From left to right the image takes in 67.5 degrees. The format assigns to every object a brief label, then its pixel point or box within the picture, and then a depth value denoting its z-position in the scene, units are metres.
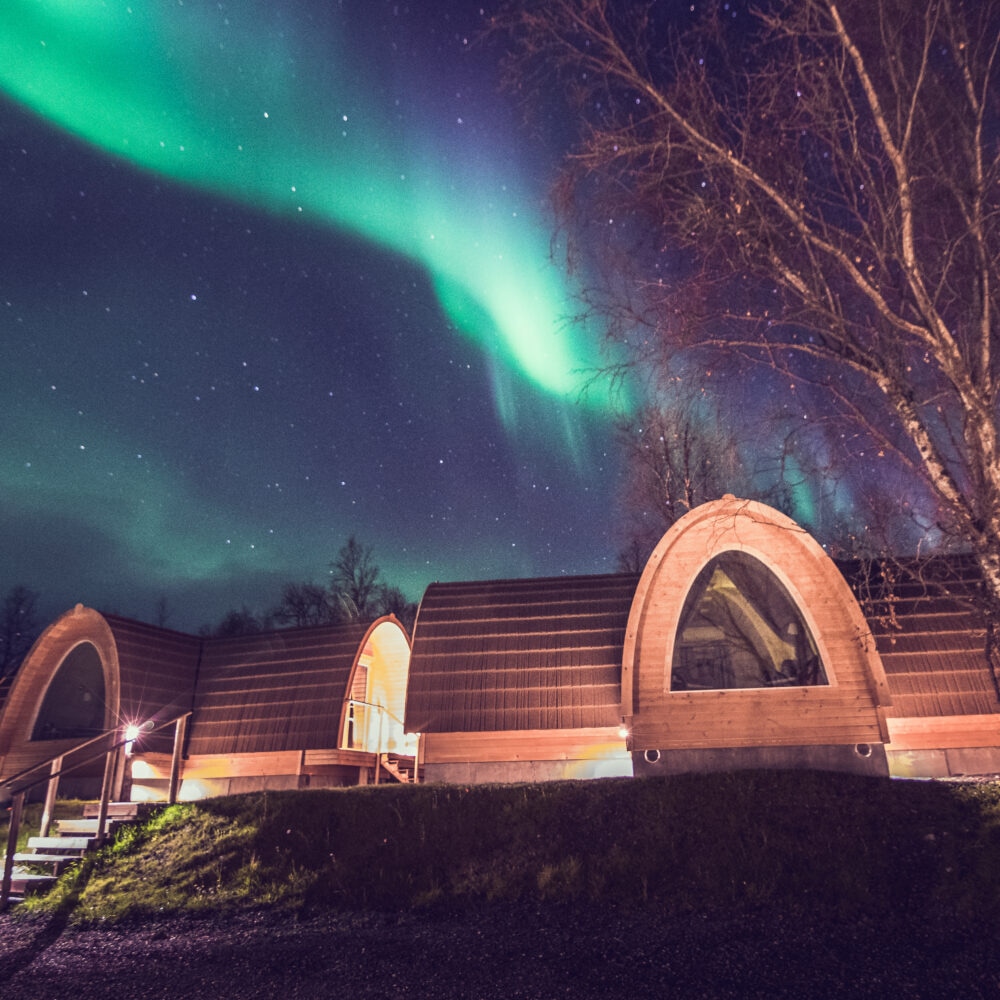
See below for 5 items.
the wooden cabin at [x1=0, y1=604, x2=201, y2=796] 20.41
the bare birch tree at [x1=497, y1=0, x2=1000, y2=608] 7.42
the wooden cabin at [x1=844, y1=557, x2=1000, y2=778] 14.41
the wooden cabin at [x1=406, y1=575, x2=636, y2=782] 15.95
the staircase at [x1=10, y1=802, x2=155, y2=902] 10.48
